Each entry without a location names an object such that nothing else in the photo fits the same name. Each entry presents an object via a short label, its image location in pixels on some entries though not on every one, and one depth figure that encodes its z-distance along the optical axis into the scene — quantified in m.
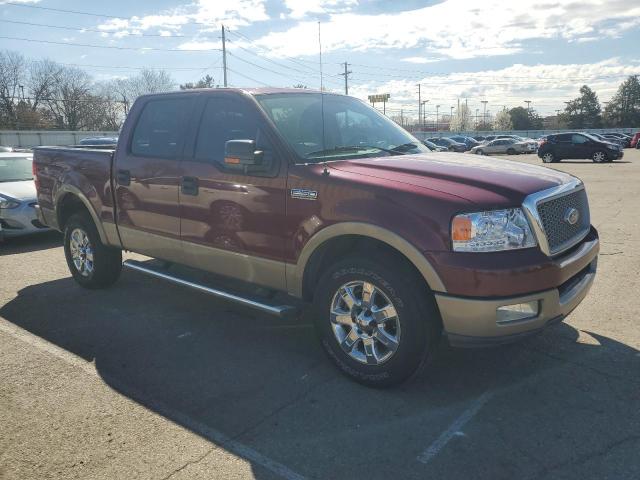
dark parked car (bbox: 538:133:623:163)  27.58
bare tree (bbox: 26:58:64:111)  75.19
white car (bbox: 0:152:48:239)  8.70
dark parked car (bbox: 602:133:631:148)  44.32
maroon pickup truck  3.18
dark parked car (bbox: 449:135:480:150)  52.33
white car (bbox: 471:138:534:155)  43.59
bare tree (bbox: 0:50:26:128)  68.38
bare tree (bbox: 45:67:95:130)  70.38
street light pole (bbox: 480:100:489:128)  143.79
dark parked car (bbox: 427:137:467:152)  43.30
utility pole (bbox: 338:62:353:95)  66.82
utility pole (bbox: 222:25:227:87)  59.45
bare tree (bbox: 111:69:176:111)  65.84
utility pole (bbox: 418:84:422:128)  134.29
